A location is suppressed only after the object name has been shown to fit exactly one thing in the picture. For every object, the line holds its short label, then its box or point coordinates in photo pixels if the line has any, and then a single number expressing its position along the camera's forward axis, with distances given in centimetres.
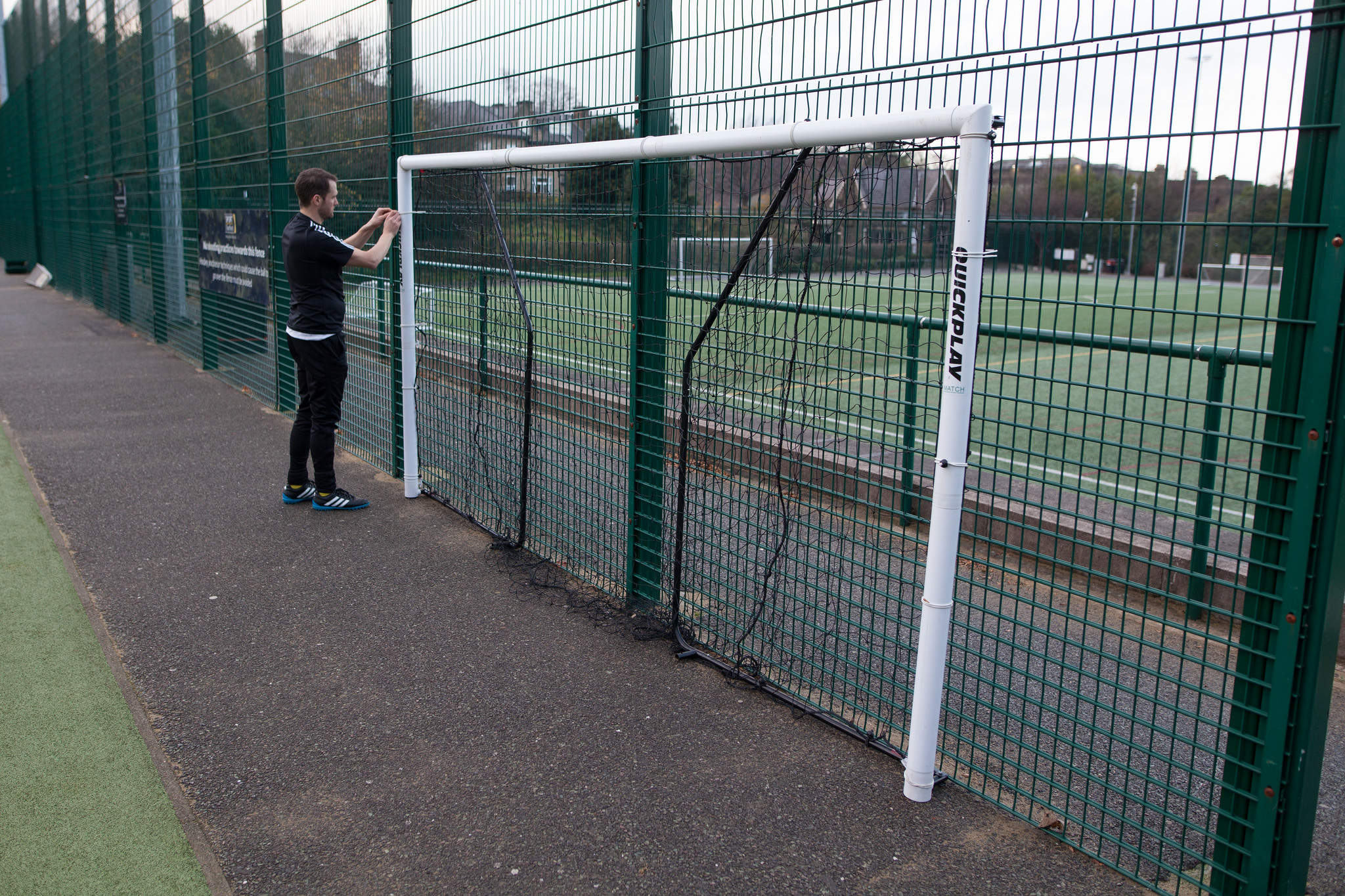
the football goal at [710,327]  304
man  584
